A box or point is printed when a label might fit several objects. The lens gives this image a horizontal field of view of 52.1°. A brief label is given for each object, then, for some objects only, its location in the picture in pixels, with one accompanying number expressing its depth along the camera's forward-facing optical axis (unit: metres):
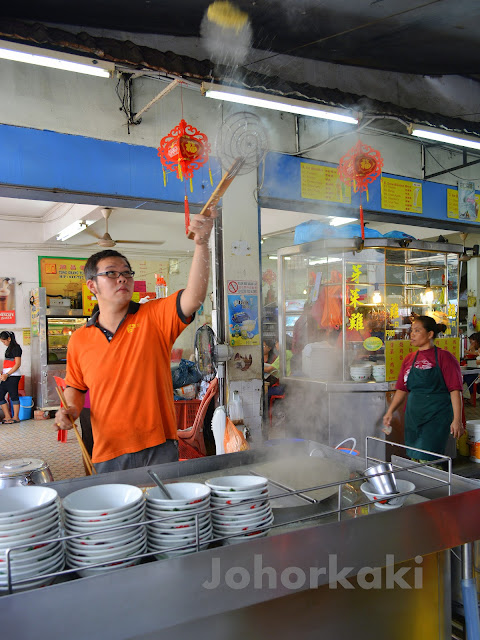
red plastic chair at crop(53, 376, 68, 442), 5.71
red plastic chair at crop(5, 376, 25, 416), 9.73
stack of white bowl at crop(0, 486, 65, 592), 1.04
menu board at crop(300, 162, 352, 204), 5.11
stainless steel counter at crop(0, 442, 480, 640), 1.00
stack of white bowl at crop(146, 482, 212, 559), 1.21
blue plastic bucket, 9.31
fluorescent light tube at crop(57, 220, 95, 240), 8.82
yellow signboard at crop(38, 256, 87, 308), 10.55
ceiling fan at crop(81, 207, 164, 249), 8.18
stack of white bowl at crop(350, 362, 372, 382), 5.08
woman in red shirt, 3.75
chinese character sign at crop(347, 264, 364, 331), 5.25
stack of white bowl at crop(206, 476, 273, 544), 1.29
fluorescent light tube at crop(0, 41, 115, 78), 2.93
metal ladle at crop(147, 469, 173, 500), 1.33
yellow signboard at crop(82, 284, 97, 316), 10.95
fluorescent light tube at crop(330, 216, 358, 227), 7.38
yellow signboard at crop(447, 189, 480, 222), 6.37
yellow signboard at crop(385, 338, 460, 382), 5.17
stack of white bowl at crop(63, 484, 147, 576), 1.12
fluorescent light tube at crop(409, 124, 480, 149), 4.52
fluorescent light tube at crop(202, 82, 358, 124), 3.56
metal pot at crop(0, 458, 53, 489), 2.36
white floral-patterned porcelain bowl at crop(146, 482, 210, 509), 1.23
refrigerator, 9.48
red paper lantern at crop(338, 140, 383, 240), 4.43
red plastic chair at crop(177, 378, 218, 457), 4.55
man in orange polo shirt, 2.16
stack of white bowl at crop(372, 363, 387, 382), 5.14
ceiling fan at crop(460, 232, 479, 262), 10.31
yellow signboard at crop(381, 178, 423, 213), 5.71
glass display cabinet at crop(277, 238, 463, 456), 5.04
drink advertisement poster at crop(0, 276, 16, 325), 10.03
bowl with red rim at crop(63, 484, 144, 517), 1.29
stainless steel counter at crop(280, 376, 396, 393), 4.95
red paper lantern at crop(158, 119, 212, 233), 3.61
